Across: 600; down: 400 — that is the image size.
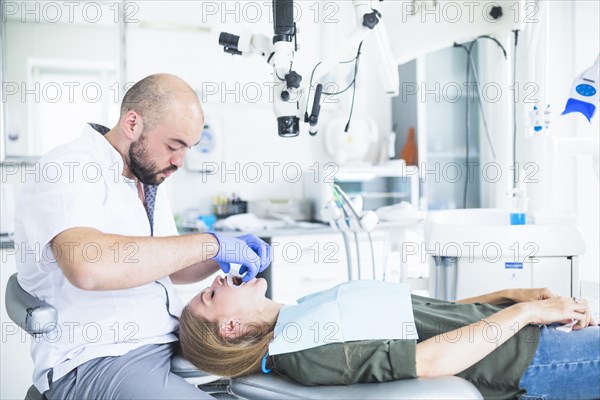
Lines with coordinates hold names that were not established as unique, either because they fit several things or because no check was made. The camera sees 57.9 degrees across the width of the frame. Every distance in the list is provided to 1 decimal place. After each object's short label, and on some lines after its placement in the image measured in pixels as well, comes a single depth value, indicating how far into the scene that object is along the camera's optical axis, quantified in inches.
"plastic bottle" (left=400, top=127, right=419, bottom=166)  123.7
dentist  43.6
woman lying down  43.2
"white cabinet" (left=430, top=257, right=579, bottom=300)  65.7
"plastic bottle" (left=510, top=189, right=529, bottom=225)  67.7
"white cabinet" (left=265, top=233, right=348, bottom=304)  99.7
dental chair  37.3
